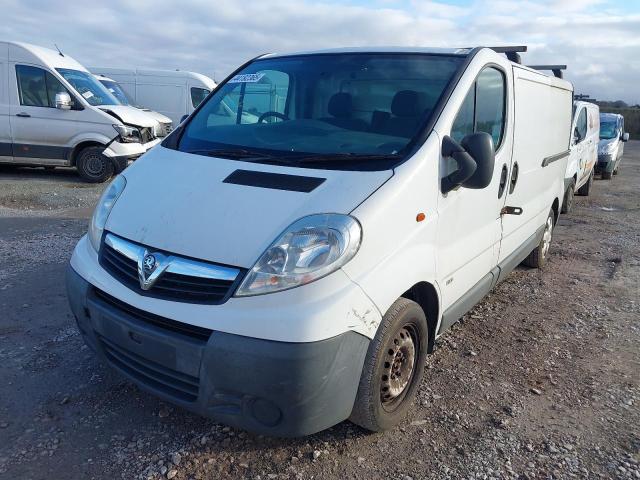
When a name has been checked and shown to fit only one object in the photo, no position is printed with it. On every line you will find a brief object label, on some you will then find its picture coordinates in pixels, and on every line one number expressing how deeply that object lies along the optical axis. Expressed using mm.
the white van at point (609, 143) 14109
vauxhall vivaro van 2328
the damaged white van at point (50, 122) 10047
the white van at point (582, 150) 8828
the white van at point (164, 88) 15023
